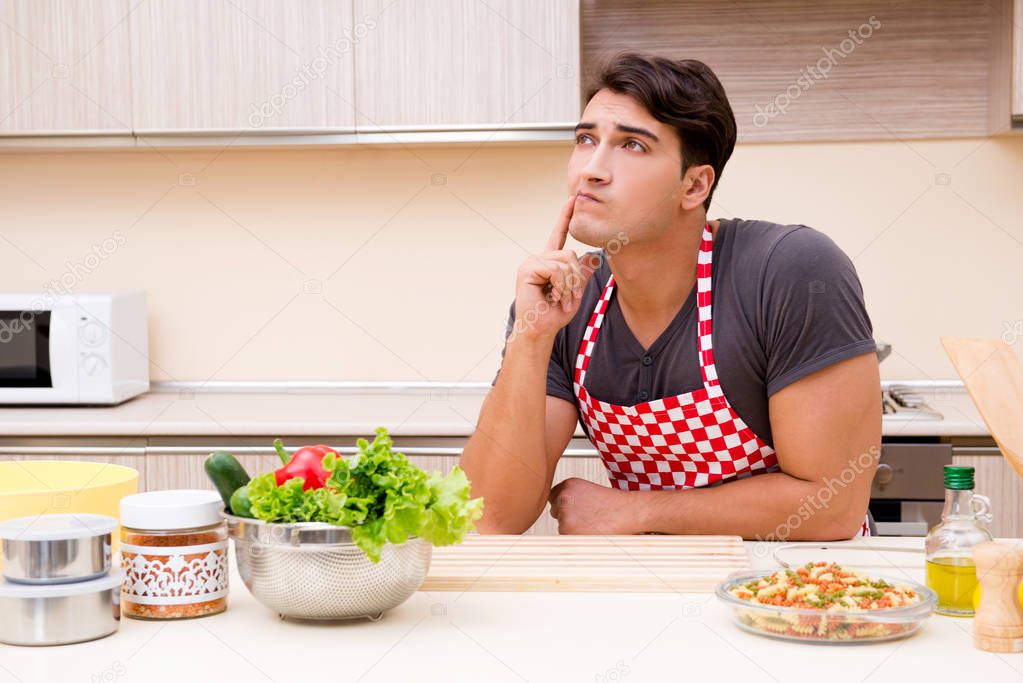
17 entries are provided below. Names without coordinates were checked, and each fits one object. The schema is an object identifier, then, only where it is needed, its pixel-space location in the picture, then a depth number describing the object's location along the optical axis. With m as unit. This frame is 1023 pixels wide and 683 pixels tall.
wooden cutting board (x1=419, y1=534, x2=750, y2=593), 2.67
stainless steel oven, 4.11
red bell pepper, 2.52
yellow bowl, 2.59
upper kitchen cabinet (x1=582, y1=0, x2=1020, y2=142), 4.99
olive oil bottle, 2.53
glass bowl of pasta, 2.43
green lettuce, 2.45
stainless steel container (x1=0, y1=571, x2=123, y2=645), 2.44
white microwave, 4.69
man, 3.06
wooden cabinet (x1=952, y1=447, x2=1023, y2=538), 4.14
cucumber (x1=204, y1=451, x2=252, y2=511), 2.55
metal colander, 2.46
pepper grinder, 2.41
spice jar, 2.52
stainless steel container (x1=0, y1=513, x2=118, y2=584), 2.43
